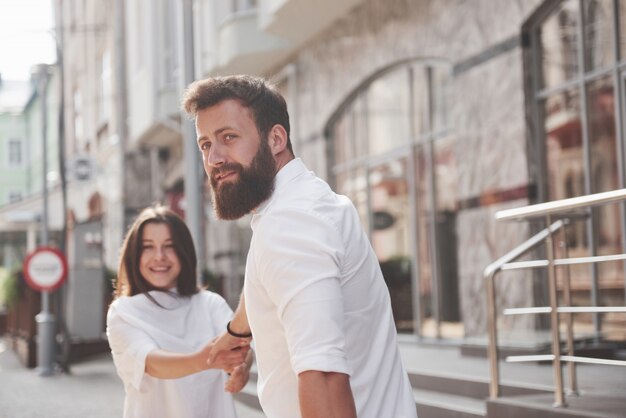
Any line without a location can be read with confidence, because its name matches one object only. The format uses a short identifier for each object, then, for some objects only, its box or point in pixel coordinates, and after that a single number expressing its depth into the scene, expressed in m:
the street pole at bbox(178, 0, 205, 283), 9.72
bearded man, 2.16
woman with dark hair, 3.78
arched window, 13.37
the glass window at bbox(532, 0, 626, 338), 9.66
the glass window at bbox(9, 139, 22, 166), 60.59
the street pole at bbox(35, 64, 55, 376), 15.74
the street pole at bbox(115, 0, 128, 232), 26.95
